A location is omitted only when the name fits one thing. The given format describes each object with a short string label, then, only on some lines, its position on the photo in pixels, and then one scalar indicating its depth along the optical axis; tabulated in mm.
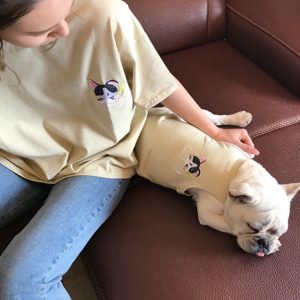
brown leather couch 827
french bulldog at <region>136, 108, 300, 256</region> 848
